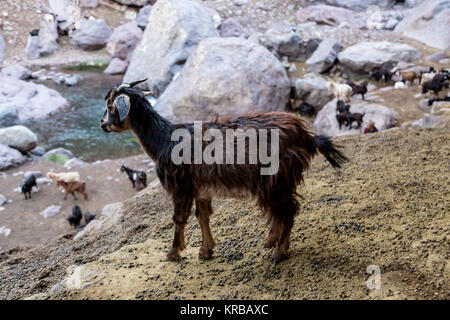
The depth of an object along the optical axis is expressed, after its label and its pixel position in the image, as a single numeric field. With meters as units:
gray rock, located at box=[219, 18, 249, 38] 20.53
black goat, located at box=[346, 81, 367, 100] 13.80
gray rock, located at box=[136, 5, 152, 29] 24.11
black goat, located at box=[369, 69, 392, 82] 14.80
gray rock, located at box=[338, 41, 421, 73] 15.58
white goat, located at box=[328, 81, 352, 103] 13.43
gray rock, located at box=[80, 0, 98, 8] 24.92
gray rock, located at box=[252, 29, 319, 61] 17.39
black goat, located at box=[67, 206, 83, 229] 8.88
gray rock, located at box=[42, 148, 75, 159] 12.93
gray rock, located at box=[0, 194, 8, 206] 9.96
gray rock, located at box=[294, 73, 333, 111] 14.67
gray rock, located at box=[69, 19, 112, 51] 23.14
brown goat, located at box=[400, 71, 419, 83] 13.95
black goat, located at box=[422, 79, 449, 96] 12.27
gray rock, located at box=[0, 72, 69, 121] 15.91
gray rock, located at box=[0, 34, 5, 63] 21.44
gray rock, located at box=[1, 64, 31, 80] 19.09
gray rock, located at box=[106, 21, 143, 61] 21.93
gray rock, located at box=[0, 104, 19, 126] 14.72
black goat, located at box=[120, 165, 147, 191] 10.48
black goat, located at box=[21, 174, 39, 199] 10.05
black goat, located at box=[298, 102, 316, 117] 14.30
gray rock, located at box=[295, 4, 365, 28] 20.69
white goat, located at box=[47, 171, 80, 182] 10.14
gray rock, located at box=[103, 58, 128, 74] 20.86
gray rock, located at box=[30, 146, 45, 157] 13.09
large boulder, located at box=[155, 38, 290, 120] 13.16
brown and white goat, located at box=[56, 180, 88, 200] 10.18
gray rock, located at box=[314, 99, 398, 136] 11.44
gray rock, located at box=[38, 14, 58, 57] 22.58
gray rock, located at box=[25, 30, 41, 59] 22.22
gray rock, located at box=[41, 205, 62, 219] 9.66
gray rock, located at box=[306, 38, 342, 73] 16.23
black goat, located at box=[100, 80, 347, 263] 3.64
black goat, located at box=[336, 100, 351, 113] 11.99
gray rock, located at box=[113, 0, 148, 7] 25.80
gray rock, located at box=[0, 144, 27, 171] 11.82
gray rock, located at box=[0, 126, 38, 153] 12.66
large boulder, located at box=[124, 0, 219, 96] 16.58
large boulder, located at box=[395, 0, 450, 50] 16.50
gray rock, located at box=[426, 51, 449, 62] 15.47
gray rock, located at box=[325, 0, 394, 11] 23.77
